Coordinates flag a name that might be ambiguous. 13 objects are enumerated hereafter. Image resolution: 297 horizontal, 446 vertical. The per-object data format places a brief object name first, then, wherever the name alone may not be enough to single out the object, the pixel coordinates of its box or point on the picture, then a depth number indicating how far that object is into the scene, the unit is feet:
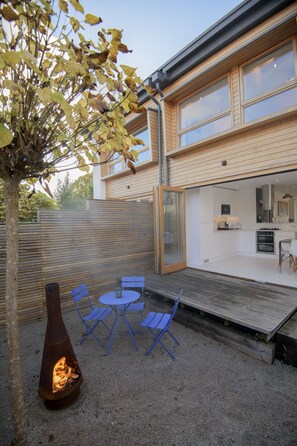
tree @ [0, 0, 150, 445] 4.56
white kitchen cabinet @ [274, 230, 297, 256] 26.40
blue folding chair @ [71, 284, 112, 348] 11.41
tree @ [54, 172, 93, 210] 58.38
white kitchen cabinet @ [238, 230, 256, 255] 30.30
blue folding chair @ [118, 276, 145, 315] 13.91
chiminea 7.31
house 14.46
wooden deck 10.51
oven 28.35
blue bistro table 10.71
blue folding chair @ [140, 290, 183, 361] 10.22
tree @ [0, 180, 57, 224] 20.63
